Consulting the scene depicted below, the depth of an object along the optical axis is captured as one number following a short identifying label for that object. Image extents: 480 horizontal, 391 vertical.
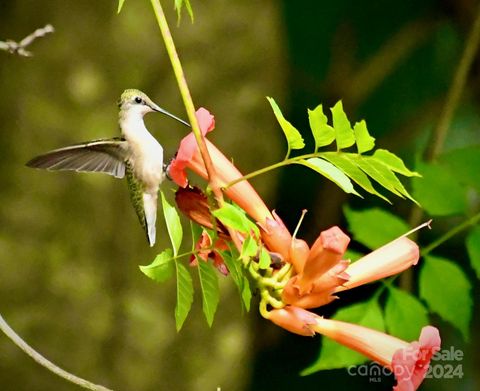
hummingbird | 3.17
